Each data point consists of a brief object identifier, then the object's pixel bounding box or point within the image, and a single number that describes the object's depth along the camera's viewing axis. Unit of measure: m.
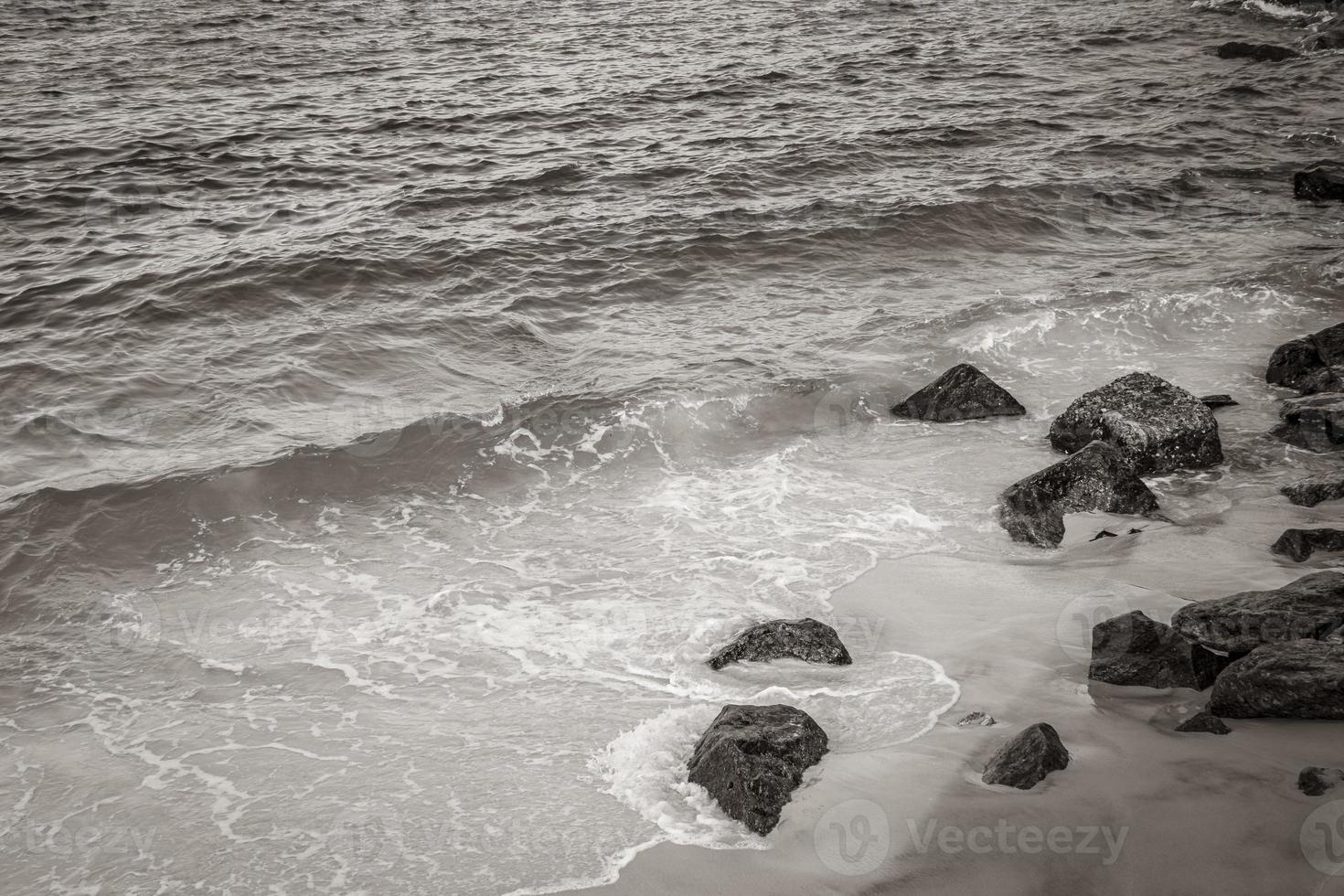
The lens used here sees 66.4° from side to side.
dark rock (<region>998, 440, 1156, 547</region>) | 8.35
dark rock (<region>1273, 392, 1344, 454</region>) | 9.26
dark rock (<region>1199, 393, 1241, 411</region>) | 10.37
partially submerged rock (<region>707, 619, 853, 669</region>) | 6.79
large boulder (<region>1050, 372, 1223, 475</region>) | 9.10
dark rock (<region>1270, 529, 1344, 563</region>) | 7.29
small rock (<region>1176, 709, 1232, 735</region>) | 5.49
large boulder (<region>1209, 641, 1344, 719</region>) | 5.30
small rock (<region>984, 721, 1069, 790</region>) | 5.31
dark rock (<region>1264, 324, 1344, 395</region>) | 10.45
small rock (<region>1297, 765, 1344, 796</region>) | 4.89
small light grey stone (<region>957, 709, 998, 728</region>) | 6.02
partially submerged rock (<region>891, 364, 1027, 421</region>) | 10.62
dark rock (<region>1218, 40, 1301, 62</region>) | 26.06
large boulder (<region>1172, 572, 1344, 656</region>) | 5.91
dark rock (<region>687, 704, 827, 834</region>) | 5.38
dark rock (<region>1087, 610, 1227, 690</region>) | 6.01
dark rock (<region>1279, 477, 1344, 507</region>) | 8.20
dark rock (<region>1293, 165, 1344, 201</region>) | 16.62
